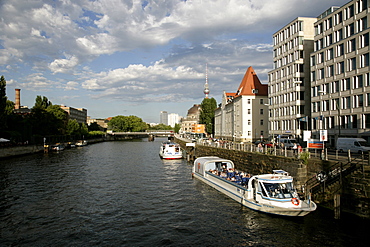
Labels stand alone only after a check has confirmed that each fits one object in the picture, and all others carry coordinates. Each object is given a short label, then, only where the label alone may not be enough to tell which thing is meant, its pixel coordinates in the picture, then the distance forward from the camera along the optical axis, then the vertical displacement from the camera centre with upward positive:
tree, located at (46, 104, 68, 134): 97.88 +5.86
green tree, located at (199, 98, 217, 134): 126.19 +9.23
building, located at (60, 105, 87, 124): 181.79 +14.59
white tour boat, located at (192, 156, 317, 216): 19.88 -4.89
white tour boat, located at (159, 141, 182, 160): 61.39 -4.39
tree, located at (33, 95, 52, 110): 95.14 +11.11
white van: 33.17 -1.74
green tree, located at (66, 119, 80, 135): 124.15 +2.16
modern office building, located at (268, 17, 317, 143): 59.66 +12.43
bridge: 174.93 -0.58
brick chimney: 128.88 +16.59
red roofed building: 82.94 +6.33
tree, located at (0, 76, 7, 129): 65.25 +6.82
